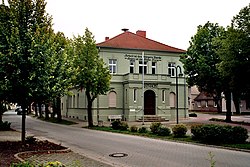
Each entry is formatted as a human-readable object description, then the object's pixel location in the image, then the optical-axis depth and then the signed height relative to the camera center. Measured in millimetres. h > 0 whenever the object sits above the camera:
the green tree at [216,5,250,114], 23500 +3873
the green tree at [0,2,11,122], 13953 +2587
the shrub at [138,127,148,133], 24470 -2039
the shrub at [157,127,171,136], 22016 -1909
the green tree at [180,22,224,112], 34125 +4591
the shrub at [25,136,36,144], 16031 -1827
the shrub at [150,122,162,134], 22766 -1689
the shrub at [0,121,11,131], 27473 -1993
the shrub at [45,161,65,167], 6140 -1166
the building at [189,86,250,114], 70375 -441
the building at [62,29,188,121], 39125 +2514
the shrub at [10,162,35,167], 6203 -1183
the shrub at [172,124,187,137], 20609 -1747
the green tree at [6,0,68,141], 14148 +2130
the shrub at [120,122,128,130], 26969 -1903
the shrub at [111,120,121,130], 27419 -1847
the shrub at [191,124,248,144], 16828 -1608
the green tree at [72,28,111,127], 30250 +3225
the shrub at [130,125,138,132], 25170 -2009
